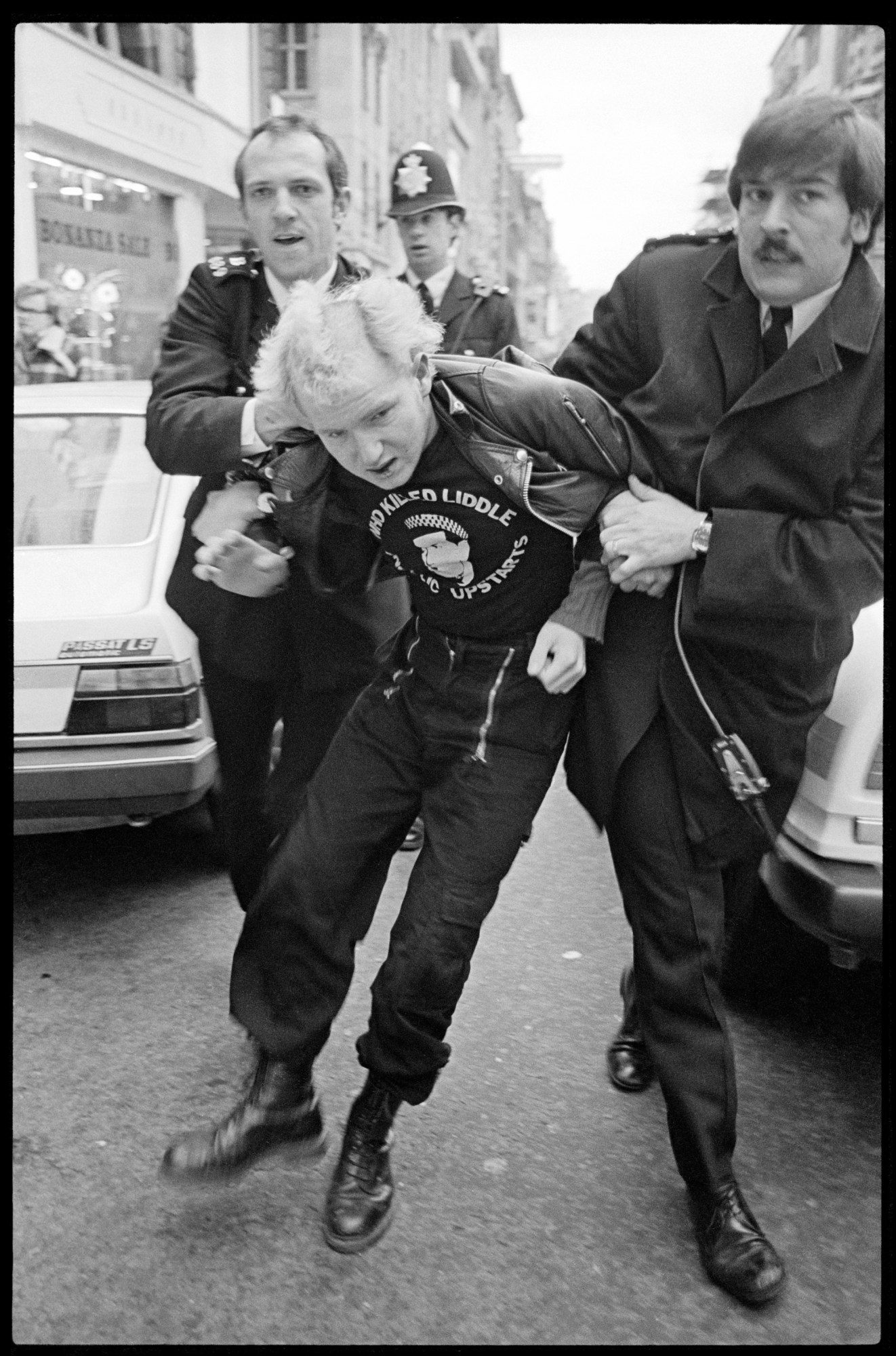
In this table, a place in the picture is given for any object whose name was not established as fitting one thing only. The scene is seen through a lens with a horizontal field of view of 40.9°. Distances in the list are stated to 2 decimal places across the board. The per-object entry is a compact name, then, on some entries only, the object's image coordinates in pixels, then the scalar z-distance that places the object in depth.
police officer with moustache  1.90
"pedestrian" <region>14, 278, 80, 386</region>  8.91
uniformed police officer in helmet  4.46
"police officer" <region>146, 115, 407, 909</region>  2.47
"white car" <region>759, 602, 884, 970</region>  2.40
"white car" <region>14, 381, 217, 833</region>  3.28
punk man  2.05
